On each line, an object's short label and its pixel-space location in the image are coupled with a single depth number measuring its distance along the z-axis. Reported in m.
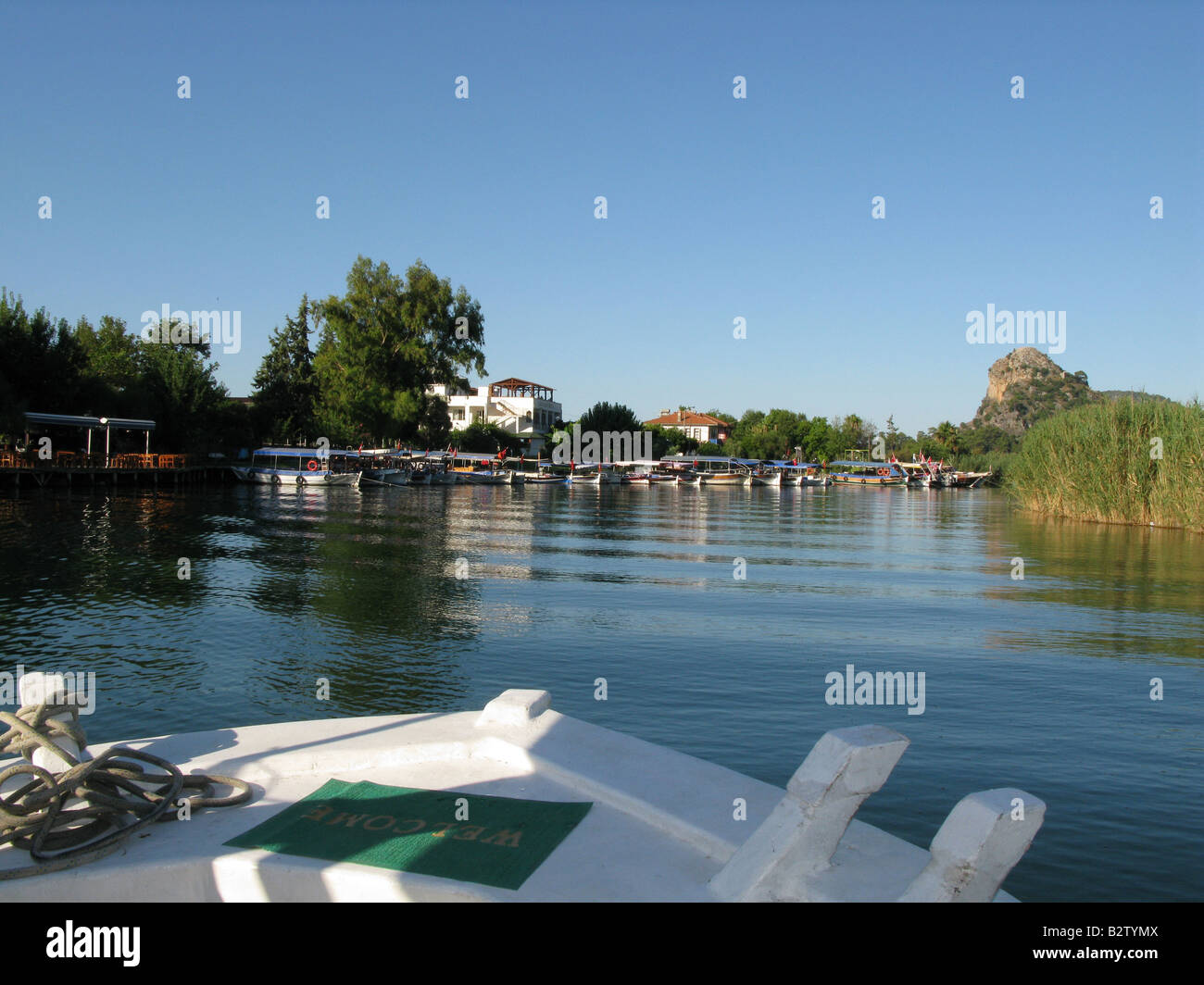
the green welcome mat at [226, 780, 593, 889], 3.87
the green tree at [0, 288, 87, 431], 46.88
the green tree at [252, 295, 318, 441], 83.38
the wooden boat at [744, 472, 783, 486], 109.69
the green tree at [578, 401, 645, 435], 113.00
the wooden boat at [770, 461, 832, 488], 114.69
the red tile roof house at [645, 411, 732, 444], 172.00
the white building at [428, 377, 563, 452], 118.38
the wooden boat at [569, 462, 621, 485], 95.97
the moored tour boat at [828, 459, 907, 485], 120.25
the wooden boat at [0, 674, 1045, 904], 3.38
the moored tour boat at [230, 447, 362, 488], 67.25
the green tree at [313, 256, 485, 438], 72.38
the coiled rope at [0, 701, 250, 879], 3.86
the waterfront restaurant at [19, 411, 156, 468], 46.78
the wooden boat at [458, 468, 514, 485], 84.94
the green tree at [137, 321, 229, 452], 65.81
